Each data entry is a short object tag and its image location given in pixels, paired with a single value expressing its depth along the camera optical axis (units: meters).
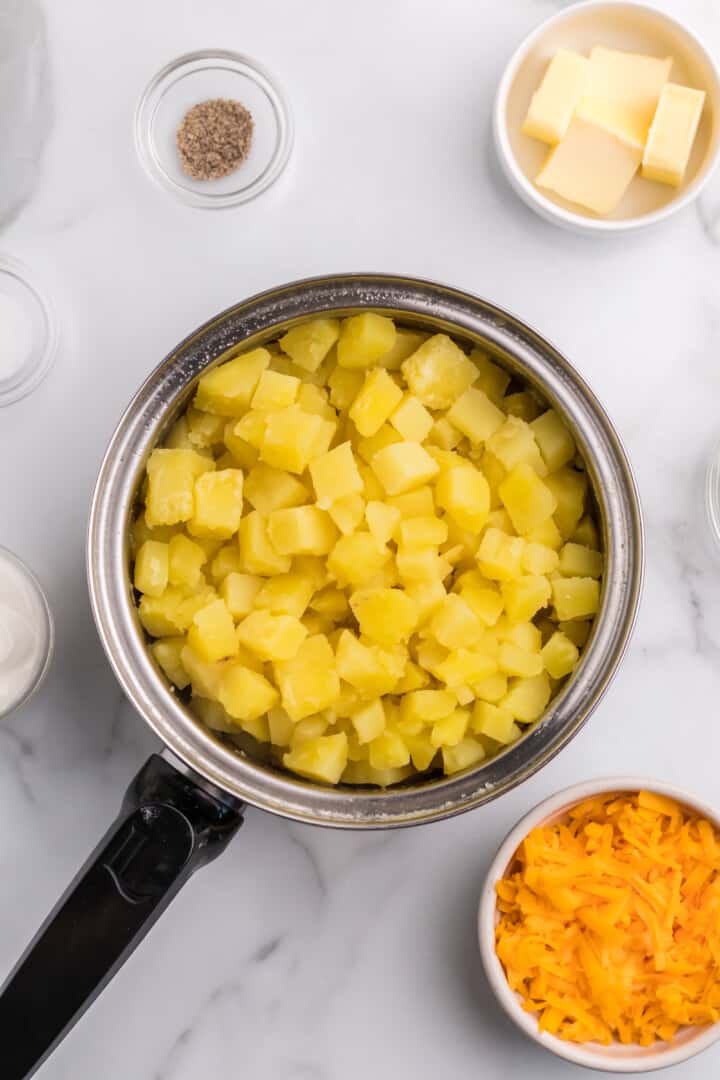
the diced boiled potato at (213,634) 0.72
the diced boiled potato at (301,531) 0.72
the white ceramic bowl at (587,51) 0.81
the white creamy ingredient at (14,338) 0.83
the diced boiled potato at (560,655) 0.74
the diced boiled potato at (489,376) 0.75
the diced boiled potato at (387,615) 0.72
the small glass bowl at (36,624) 0.79
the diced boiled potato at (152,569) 0.73
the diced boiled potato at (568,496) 0.75
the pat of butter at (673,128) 0.80
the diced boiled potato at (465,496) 0.72
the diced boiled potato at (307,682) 0.72
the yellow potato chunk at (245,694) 0.72
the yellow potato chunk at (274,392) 0.73
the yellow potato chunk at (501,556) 0.73
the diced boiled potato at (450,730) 0.73
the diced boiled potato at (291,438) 0.72
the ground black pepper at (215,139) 0.83
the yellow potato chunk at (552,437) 0.74
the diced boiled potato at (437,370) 0.74
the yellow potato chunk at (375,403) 0.73
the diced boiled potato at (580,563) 0.74
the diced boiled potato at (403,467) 0.72
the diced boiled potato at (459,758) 0.74
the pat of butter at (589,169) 0.81
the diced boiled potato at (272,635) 0.72
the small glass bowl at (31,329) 0.82
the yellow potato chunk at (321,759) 0.73
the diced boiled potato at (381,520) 0.73
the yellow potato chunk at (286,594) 0.73
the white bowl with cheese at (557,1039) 0.76
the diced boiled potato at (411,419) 0.73
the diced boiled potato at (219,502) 0.73
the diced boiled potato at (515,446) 0.74
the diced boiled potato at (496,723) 0.73
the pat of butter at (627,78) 0.82
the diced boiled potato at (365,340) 0.74
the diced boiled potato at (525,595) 0.73
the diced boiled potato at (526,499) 0.73
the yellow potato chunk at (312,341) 0.74
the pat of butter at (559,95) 0.81
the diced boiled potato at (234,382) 0.73
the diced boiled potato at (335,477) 0.73
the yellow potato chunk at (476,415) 0.74
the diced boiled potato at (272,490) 0.74
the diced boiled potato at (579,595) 0.74
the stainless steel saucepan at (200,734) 0.71
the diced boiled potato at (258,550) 0.73
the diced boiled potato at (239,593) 0.73
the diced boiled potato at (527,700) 0.73
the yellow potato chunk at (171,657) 0.74
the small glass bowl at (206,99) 0.83
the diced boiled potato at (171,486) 0.73
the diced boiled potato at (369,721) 0.73
